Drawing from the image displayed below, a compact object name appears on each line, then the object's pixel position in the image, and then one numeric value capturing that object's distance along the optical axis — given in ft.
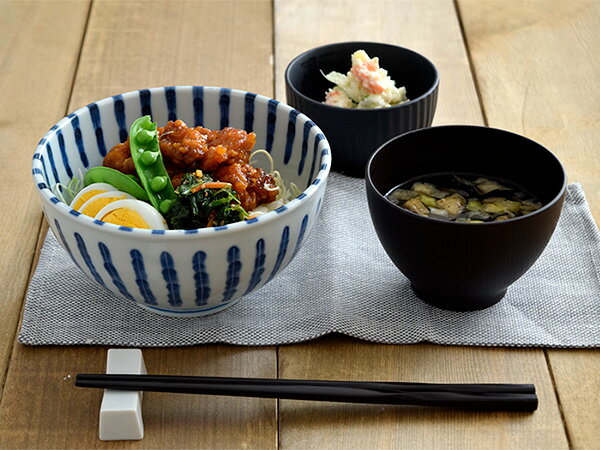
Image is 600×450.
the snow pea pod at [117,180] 4.24
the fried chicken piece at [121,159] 4.42
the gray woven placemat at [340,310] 4.17
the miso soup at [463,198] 4.39
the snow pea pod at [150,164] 4.18
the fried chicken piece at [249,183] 4.31
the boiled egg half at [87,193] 4.26
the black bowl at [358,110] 5.33
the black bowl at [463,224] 3.91
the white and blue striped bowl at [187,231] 3.72
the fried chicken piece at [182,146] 4.36
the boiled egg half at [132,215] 4.02
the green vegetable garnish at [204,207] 4.06
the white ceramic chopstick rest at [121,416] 3.60
